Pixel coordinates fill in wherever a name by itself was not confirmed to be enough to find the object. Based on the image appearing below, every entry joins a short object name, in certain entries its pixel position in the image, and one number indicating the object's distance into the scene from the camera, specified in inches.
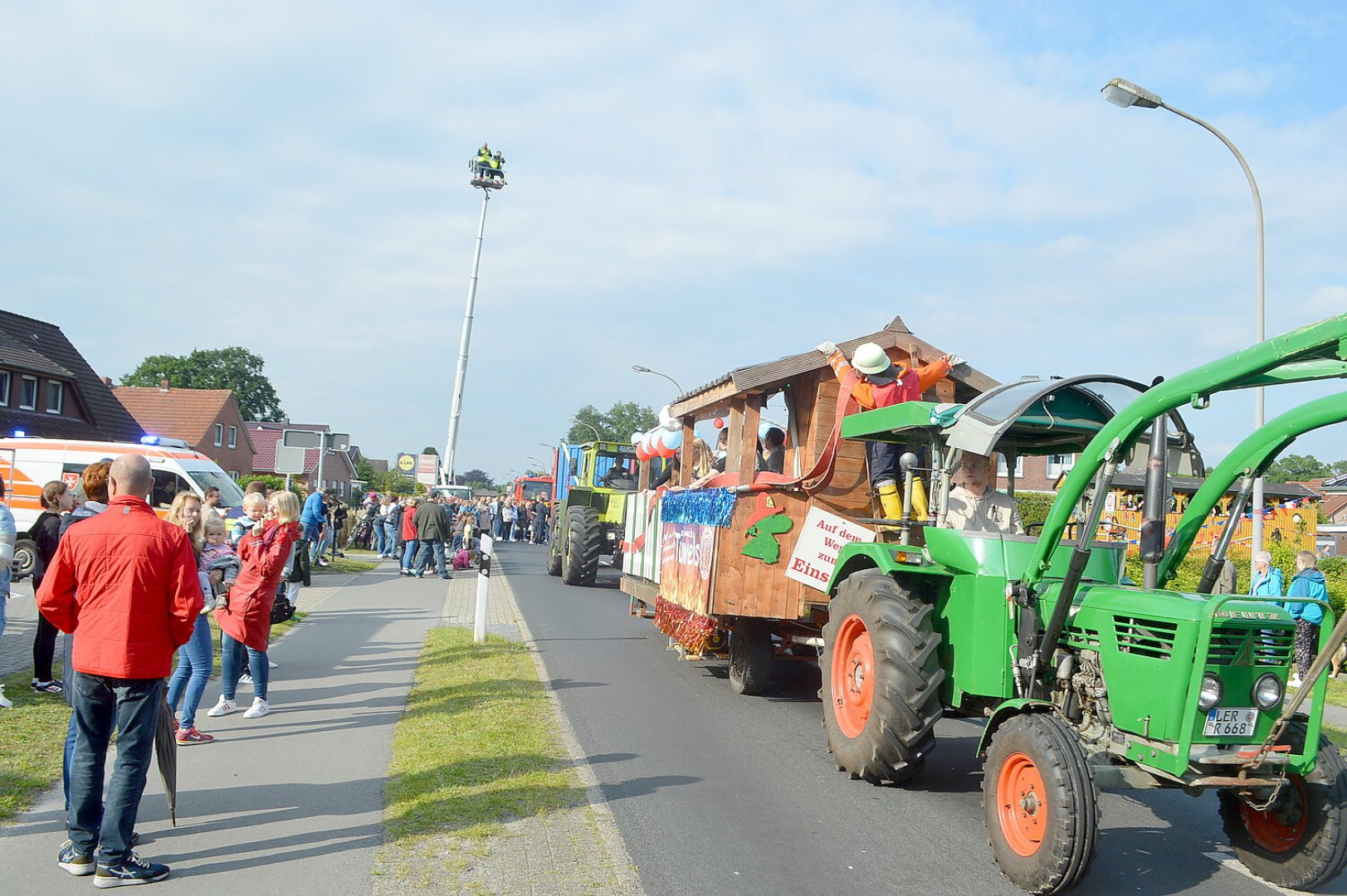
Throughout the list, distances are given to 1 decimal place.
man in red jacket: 181.9
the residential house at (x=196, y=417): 2367.1
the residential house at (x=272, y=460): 3009.4
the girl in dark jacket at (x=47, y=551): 324.5
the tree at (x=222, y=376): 3577.8
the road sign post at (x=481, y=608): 474.3
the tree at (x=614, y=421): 5669.3
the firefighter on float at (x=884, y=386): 315.0
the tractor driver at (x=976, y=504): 259.6
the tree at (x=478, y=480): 5948.8
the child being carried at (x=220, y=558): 298.5
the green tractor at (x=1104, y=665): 178.2
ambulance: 743.1
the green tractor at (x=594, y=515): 810.2
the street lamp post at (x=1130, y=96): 501.7
